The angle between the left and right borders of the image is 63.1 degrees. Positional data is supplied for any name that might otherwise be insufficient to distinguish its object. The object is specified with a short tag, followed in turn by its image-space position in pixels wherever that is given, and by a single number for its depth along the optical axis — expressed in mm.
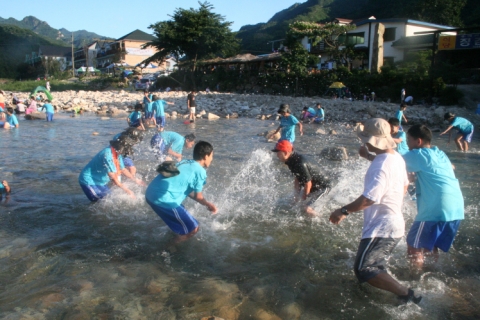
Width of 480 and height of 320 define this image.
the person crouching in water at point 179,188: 4102
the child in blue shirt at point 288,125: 9005
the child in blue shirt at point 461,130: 10461
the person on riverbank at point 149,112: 14102
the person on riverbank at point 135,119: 10695
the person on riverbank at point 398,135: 6602
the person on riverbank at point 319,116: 19550
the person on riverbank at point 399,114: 12837
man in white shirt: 3199
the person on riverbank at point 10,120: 15984
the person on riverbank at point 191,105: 19375
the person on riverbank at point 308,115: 19797
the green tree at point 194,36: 38375
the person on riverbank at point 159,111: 13977
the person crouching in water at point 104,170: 5448
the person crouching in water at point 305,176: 5309
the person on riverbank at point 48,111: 19573
